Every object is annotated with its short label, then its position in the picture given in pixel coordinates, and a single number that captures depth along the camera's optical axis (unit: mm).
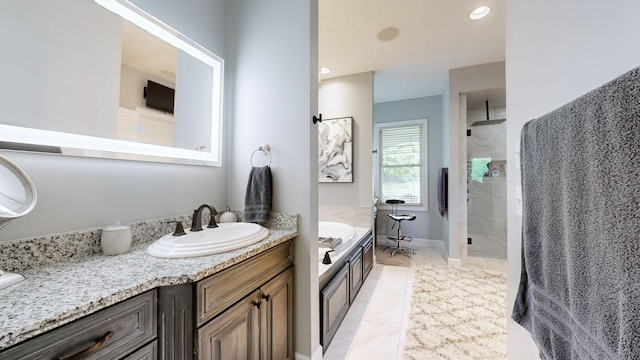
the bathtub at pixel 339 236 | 1973
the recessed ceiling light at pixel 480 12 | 2082
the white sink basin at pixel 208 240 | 954
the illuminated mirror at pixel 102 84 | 840
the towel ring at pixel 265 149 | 1509
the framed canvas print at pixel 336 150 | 3273
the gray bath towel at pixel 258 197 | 1439
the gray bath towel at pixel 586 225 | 406
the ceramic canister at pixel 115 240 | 971
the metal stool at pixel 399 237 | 3780
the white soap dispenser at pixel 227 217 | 1505
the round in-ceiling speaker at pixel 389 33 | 2383
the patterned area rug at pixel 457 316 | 1643
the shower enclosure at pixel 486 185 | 3297
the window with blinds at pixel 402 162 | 4293
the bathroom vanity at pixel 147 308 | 551
